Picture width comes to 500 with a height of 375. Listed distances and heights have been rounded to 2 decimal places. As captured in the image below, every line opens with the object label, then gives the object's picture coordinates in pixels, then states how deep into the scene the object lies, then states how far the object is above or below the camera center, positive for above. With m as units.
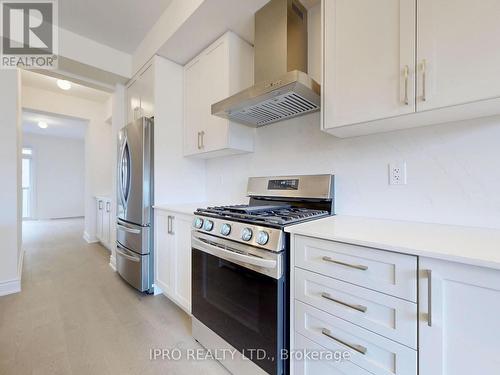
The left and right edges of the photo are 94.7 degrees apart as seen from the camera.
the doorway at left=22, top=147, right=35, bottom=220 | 6.93 -0.05
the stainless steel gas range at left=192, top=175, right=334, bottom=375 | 1.12 -0.49
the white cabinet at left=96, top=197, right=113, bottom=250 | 3.68 -0.59
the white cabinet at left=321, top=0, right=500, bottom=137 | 0.87 +0.54
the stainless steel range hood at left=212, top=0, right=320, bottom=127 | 1.44 +0.86
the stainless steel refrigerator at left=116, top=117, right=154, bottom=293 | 2.30 -0.19
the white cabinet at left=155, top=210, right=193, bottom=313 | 1.85 -0.61
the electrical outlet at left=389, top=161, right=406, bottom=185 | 1.31 +0.08
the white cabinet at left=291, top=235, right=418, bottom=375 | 0.81 -0.49
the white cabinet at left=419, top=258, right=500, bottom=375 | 0.68 -0.42
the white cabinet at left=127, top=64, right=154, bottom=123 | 2.44 +1.06
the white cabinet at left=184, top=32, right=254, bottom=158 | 1.95 +0.87
